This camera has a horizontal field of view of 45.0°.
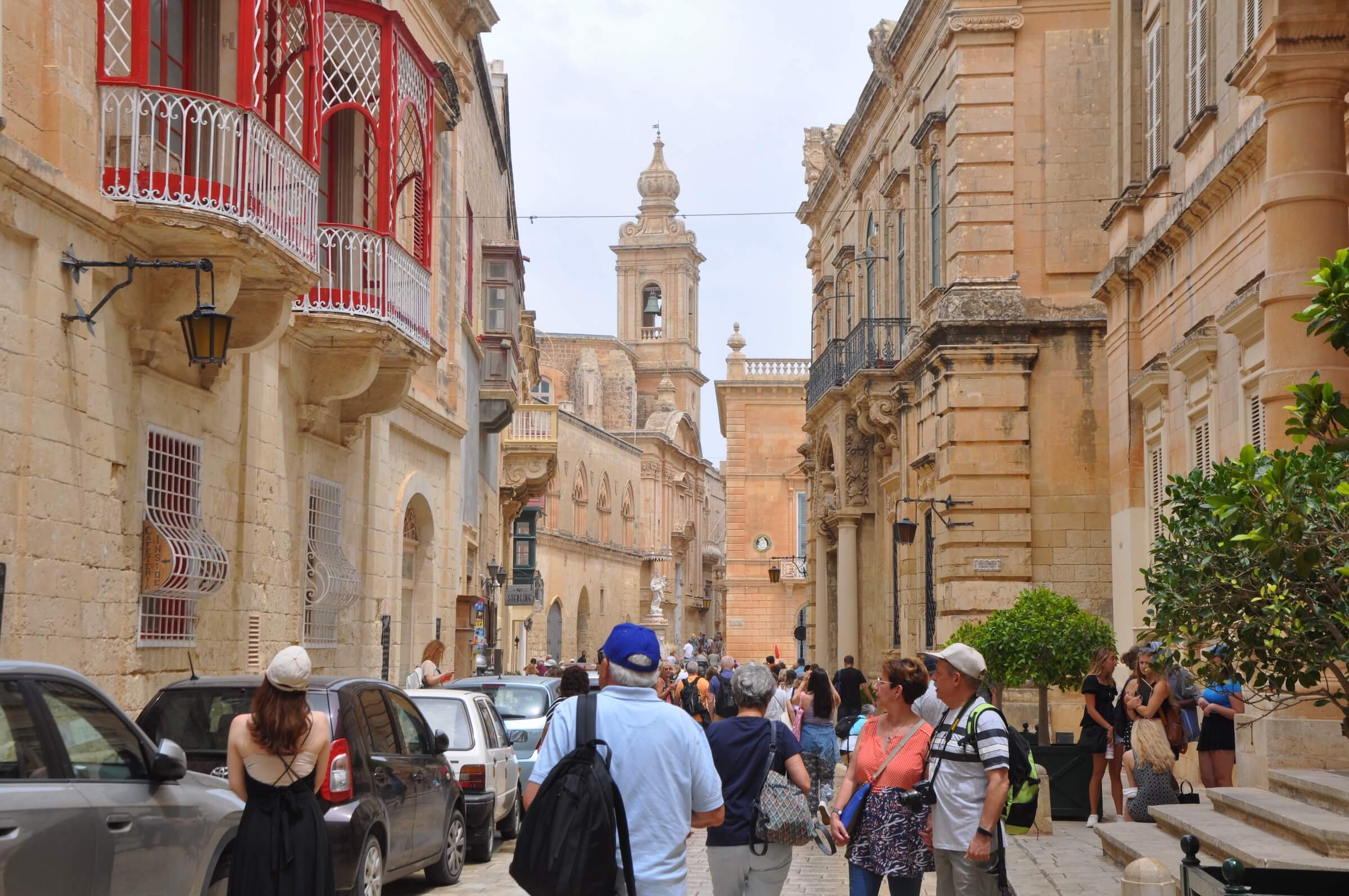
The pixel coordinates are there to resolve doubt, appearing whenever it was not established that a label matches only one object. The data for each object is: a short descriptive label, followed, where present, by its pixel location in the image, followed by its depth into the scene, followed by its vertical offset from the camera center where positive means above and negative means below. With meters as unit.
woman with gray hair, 7.22 -0.92
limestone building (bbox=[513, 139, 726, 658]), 65.62 +6.02
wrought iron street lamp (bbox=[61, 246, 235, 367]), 12.26 +1.94
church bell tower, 95.25 +17.28
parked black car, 8.89 -1.00
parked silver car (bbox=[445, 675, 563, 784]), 16.38 -1.13
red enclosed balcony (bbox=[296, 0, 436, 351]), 16.48 +4.71
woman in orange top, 7.57 -1.02
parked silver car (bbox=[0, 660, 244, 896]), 6.05 -0.86
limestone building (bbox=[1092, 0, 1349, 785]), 11.88 +3.12
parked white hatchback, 12.84 -1.34
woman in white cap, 6.79 -0.86
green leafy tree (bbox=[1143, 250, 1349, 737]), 6.79 +0.17
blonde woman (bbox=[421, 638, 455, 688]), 17.77 -0.84
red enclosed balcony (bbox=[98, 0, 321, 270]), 12.16 +3.65
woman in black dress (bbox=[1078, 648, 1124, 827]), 14.55 -1.08
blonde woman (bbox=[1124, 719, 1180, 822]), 11.97 -1.32
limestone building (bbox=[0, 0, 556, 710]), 11.17 +2.24
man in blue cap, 5.68 -0.60
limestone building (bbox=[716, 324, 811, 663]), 60.19 +3.24
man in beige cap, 7.16 -0.85
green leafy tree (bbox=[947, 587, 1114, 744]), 16.64 -0.54
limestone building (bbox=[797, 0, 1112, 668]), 23.67 +4.06
